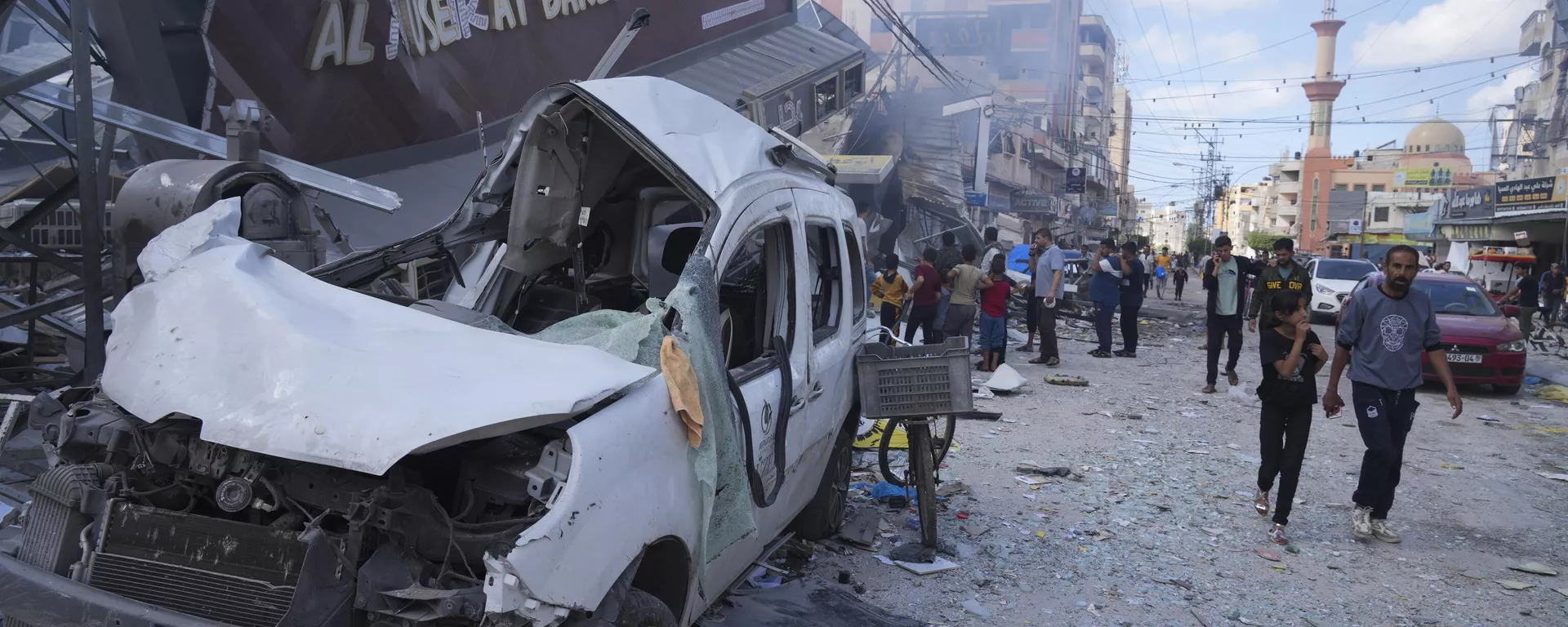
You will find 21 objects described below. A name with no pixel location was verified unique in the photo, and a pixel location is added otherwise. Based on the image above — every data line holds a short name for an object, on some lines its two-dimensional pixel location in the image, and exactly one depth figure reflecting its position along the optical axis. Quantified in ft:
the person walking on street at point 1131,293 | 45.01
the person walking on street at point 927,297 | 39.24
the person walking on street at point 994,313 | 41.19
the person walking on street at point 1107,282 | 45.70
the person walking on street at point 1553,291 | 70.95
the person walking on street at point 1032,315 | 47.62
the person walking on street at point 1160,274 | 103.30
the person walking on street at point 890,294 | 40.50
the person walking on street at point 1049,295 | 43.21
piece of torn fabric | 9.48
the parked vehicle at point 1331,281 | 67.00
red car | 39.52
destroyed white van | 7.98
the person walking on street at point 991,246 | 48.24
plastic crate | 16.88
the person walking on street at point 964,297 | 38.88
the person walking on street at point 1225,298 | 38.42
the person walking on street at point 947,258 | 40.83
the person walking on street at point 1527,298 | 59.41
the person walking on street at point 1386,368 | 19.44
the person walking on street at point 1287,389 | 19.86
